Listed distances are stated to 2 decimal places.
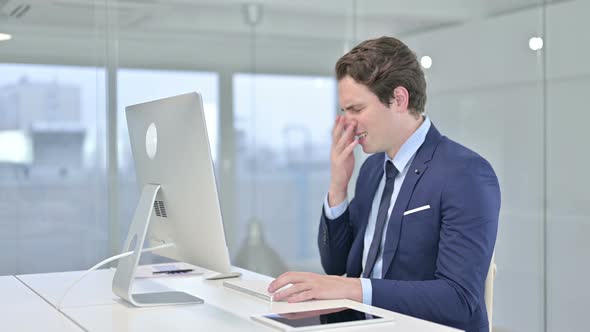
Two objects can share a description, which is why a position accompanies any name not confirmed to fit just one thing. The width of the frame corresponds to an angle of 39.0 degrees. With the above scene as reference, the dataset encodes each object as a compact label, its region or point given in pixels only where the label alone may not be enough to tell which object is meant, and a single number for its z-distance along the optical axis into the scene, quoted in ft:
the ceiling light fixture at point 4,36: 15.20
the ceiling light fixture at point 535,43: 15.57
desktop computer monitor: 7.47
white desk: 6.73
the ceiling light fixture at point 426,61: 17.21
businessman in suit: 7.80
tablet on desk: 6.45
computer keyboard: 7.87
